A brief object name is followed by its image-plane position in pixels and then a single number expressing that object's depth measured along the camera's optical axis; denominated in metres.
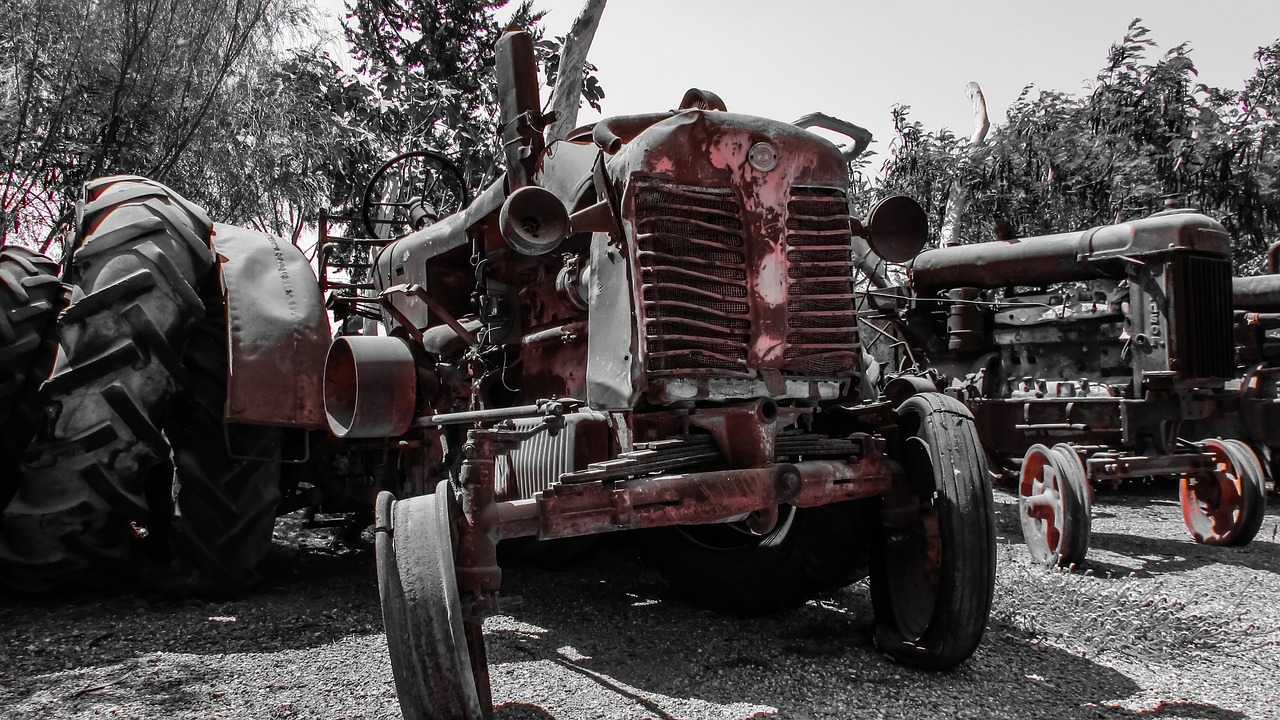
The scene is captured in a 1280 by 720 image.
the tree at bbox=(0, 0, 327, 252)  9.18
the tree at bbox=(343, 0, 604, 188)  10.77
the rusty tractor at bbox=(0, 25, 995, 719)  2.90
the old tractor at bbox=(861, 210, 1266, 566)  5.61
